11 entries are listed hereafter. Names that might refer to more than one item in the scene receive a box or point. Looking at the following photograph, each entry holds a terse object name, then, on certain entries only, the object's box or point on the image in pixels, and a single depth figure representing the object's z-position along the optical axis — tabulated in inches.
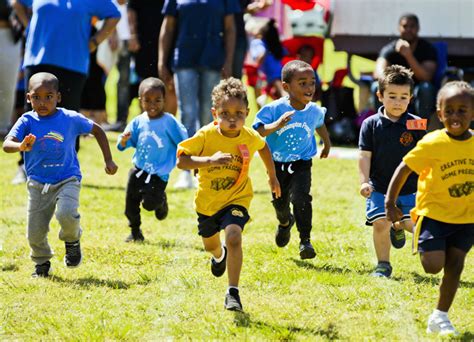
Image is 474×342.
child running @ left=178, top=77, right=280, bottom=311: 497.4
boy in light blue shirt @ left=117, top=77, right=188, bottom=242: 681.0
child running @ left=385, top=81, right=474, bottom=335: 448.4
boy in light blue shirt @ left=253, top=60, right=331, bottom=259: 612.4
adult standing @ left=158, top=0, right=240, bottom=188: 866.1
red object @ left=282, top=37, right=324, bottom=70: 1214.3
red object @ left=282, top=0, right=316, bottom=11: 1033.3
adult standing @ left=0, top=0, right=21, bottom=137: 1029.2
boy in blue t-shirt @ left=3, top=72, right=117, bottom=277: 561.6
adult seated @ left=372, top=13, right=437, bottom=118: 1003.3
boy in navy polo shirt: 573.9
